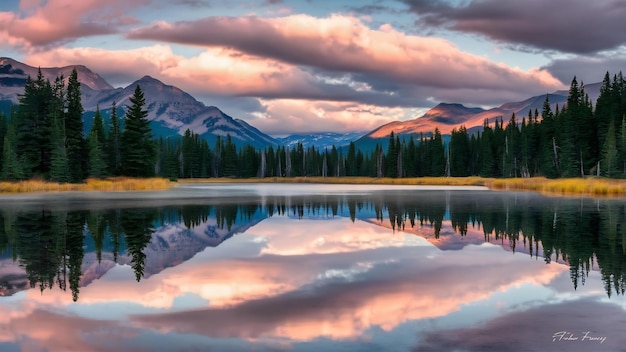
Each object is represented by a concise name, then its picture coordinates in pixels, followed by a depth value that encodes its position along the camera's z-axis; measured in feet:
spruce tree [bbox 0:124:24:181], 240.32
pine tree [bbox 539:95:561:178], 361.71
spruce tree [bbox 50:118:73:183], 250.16
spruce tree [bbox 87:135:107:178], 269.30
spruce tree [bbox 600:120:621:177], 282.36
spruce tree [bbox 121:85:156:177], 295.07
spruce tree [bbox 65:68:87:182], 263.70
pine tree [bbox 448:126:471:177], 549.13
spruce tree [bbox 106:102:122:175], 298.76
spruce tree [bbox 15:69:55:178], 258.57
